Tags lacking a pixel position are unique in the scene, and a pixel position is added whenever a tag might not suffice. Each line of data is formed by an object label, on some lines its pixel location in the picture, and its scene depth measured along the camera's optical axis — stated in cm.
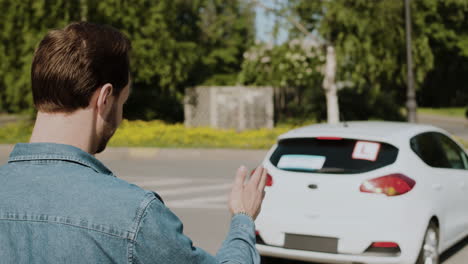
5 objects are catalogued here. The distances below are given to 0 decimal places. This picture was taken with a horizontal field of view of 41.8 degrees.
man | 131
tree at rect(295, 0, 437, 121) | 2088
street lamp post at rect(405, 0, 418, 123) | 1931
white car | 492
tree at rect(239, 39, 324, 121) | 2519
